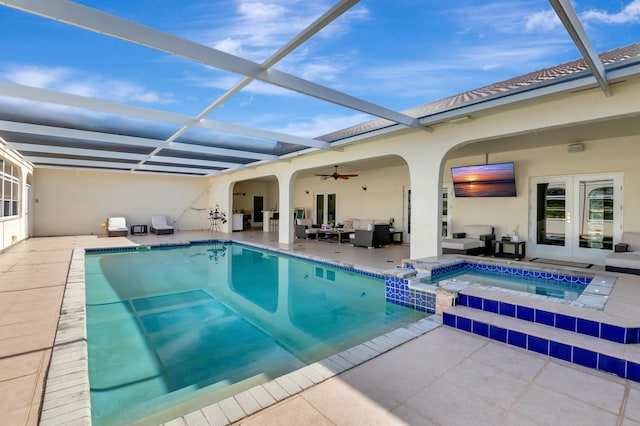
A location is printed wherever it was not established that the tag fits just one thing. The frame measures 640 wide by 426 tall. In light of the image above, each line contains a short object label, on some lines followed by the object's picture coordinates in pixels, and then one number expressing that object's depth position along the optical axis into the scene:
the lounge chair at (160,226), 13.66
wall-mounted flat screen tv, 8.16
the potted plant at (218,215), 15.16
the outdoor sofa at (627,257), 5.26
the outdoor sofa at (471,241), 7.64
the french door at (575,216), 7.00
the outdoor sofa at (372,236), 9.88
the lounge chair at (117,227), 12.62
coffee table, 11.27
